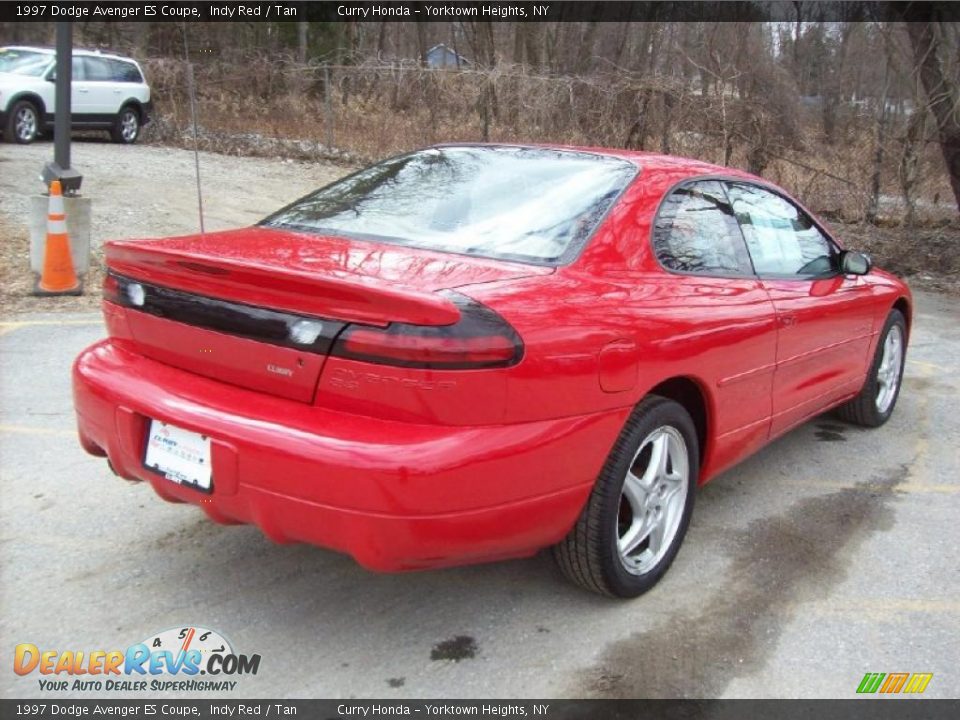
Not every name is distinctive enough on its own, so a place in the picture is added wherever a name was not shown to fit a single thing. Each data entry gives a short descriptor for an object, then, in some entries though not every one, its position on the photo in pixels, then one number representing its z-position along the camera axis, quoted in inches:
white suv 568.7
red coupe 94.3
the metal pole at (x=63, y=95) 294.2
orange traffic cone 290.5
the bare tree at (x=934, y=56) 417.1
